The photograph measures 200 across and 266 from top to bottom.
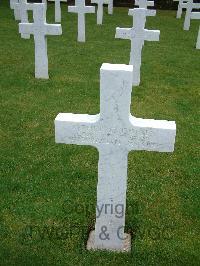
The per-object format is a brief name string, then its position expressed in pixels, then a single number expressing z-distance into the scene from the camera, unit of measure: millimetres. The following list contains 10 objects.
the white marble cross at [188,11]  13133
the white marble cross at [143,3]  12266
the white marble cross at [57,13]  13341
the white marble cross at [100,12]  13391
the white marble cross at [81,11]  10539
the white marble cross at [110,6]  15358
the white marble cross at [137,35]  6918
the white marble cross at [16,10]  13226
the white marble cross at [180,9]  14703
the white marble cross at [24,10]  10631
